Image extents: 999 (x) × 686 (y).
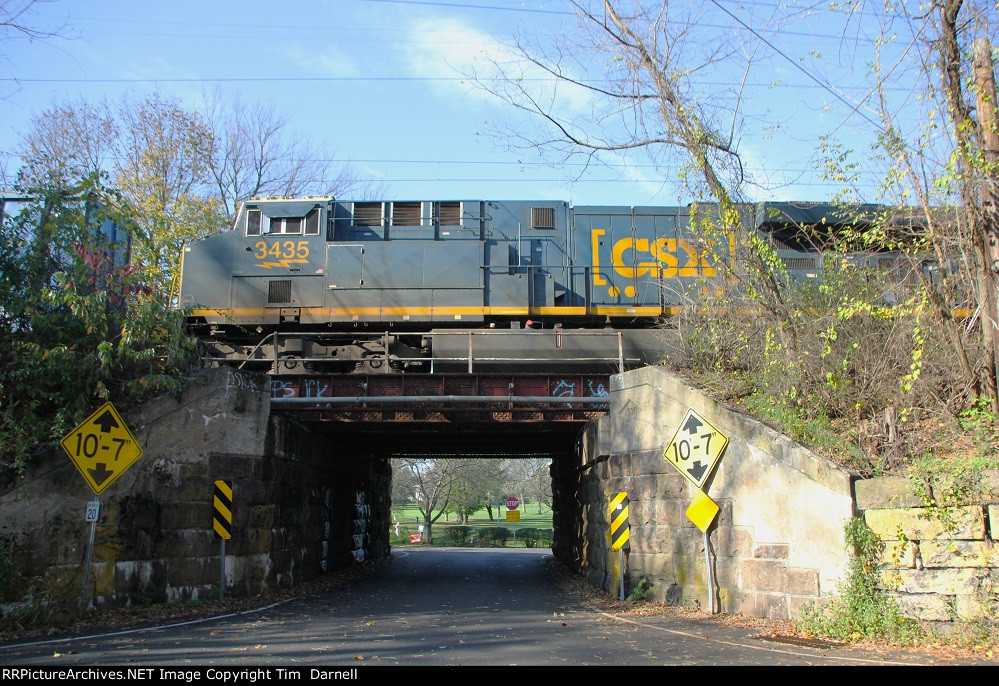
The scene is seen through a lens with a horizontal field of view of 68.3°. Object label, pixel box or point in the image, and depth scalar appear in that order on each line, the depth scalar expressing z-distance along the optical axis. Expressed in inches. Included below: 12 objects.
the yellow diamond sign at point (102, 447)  410.3
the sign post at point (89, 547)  406.9
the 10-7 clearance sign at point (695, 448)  431.5
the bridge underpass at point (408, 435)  389.4
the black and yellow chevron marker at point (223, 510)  498.0
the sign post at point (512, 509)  1910.7
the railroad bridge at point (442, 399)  563.8
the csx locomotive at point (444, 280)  633.0
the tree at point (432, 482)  1906.1
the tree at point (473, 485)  2108.8
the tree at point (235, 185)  1198.3
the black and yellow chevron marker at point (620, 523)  518.0
